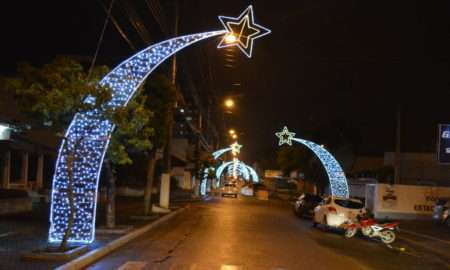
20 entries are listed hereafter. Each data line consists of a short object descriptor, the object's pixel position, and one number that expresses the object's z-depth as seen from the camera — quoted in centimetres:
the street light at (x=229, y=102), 4796
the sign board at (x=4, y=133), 2656
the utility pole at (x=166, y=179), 3331
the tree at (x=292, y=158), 7225
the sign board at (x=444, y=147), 2430
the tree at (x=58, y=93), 1400
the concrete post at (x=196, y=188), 6134
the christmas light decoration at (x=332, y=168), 4088
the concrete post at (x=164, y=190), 3381
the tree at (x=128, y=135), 1638
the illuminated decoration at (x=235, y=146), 8144
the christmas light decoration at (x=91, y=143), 1533
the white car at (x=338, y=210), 2550
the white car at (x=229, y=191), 6799
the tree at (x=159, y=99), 2481
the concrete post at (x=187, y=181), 8754
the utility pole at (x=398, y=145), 3297
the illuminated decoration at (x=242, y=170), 14782
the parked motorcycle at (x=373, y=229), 2136
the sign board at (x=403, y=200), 3475
